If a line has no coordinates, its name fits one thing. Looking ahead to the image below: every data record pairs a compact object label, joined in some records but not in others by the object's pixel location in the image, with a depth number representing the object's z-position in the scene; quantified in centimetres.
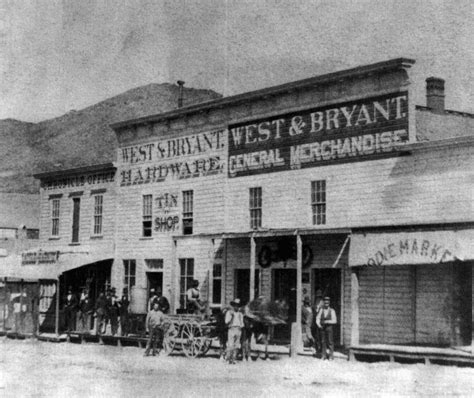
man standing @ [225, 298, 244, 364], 2089
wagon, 2253
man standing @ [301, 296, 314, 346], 2294
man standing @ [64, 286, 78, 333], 3009
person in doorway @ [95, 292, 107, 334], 2802
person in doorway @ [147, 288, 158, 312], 2517
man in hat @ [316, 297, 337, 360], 2099
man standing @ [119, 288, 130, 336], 2795
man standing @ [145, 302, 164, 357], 2298
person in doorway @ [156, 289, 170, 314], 2582
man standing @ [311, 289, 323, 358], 2161
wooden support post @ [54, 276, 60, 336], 2948
